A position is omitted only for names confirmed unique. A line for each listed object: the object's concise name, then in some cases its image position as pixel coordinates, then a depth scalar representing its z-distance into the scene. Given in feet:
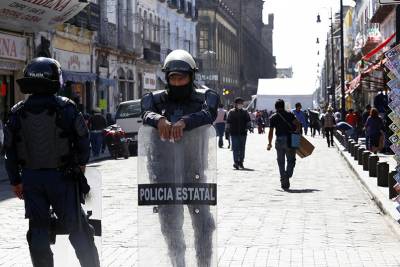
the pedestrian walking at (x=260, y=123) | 181.00
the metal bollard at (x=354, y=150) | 74.13
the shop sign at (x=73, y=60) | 111.75
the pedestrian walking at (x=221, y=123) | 102.91
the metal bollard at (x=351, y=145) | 81.51
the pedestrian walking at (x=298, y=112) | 94.45
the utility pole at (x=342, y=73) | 132.77
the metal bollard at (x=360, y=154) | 66.82
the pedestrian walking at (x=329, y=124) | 112.88
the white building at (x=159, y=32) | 162.61
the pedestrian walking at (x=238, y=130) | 65.36
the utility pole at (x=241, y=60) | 360.28
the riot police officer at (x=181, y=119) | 19.57
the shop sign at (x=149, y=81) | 165.99
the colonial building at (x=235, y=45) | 267.18
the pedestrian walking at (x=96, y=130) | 89.61
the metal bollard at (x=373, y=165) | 54.34
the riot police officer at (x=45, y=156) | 18.44
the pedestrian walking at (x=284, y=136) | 49.29
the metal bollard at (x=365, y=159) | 60.34
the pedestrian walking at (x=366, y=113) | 108.01
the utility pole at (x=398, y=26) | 35.85
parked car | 90.84
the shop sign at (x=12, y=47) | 92.27
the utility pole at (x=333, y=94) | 222.48
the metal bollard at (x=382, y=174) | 47.44
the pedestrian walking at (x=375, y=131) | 80.22
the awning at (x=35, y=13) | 90.50
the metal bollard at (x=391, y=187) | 39.34
